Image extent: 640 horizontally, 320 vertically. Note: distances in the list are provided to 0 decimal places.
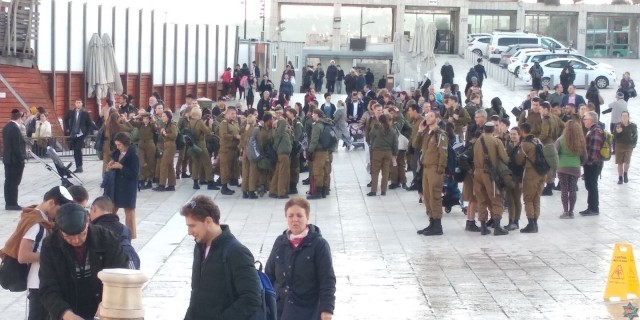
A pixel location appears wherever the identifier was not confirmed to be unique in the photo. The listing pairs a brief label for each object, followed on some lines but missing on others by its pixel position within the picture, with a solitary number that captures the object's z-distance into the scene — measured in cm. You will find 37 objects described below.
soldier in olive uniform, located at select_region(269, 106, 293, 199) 2127
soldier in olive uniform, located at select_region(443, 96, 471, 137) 2282
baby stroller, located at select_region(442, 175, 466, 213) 1867
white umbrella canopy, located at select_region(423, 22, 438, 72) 3945
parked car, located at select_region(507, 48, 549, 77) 4844
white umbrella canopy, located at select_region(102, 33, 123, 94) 3362
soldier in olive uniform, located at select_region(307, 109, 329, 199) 2117
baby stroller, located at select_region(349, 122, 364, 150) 3100
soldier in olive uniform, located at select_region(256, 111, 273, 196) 2139
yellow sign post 1208
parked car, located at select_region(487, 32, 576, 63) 5869
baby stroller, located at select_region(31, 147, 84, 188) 1727
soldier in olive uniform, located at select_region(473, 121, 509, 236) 1644
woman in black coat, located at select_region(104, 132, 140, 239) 1488
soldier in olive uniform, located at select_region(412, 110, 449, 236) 1641
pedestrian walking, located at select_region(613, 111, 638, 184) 2250
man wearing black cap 703
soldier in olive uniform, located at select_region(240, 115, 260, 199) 2141
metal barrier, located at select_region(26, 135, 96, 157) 2694
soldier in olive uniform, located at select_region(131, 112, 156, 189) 2212
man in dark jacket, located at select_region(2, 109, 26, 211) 1836
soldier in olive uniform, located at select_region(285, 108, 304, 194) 2198
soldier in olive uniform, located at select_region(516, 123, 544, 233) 1669
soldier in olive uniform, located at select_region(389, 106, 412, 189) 2259
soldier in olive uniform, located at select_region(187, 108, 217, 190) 2253
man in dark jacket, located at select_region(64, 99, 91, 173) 2495
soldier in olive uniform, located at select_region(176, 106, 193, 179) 2283
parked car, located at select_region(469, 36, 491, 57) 6234
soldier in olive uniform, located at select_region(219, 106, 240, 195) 2198
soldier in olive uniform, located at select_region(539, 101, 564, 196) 2078
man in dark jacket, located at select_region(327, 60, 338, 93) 4870
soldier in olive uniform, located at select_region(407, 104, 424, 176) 2227
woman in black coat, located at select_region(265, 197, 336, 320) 796
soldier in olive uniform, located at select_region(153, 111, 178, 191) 2216
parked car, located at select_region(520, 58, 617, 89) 4606
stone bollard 655
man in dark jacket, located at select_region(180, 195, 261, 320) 680
